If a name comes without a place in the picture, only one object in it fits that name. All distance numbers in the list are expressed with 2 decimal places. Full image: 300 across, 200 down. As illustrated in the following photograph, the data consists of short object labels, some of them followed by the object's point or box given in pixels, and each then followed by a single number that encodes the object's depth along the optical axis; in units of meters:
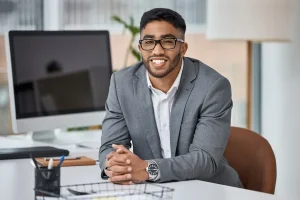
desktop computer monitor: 3.56
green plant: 4.86
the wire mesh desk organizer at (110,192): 2.06
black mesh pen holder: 2.09
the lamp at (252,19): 4.27
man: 2.66
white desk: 2.30
